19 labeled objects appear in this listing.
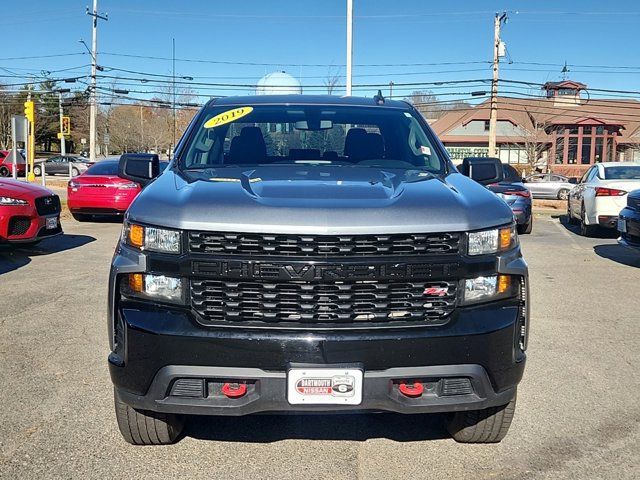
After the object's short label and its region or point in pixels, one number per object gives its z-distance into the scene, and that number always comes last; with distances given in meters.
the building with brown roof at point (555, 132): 52.44
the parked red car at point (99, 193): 14.34
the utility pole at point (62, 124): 48.72
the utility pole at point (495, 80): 36.25
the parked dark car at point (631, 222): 9.19
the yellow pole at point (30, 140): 20.22
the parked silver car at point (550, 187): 32.71
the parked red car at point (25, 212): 9.15
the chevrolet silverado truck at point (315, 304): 2.84
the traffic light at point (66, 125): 48.84
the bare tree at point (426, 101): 50.72
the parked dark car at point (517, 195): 13.35
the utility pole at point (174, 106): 46.61
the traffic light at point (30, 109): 21.28
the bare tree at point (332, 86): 34.75
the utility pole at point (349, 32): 23.89
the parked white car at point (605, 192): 12.82
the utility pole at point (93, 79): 41.84
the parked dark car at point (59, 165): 44.44
